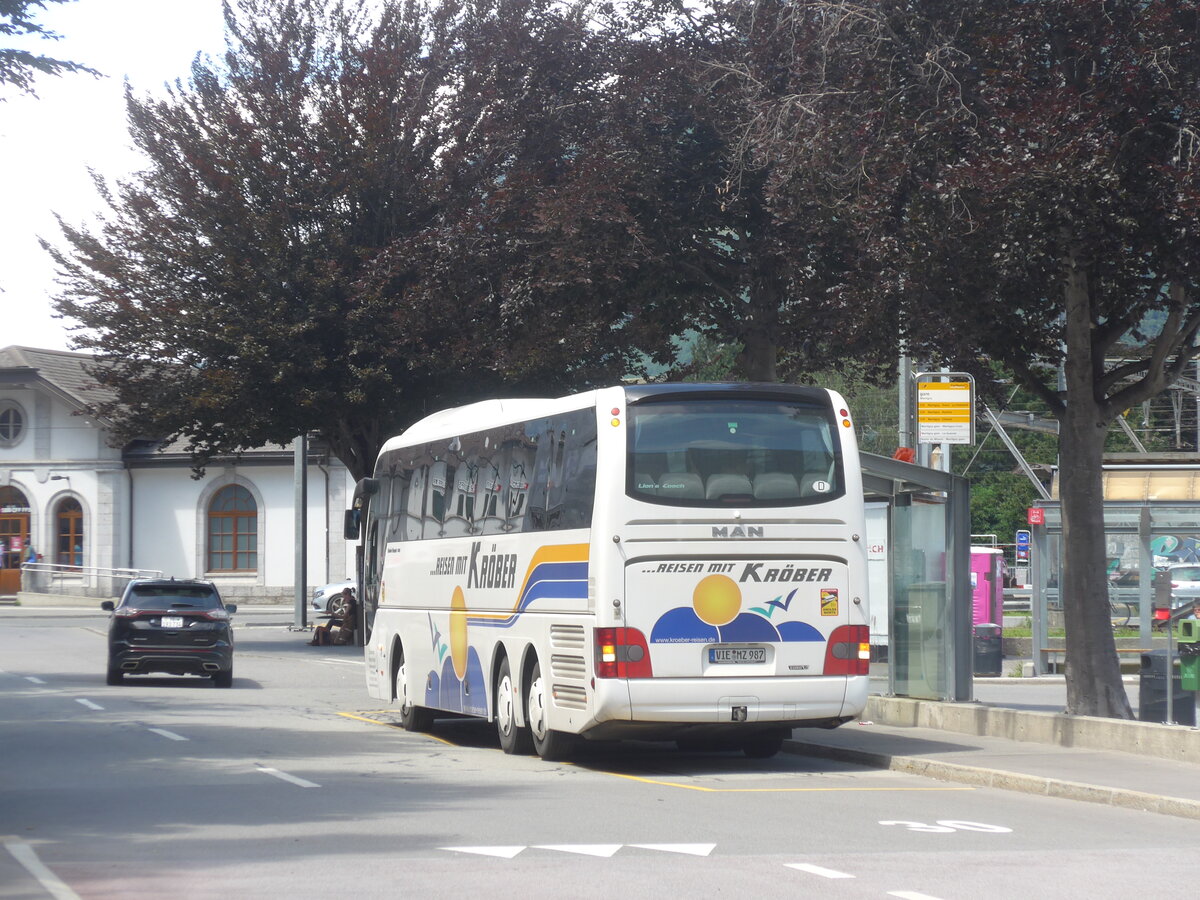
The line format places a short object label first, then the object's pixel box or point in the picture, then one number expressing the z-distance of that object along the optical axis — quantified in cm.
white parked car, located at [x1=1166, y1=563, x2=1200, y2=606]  3556
